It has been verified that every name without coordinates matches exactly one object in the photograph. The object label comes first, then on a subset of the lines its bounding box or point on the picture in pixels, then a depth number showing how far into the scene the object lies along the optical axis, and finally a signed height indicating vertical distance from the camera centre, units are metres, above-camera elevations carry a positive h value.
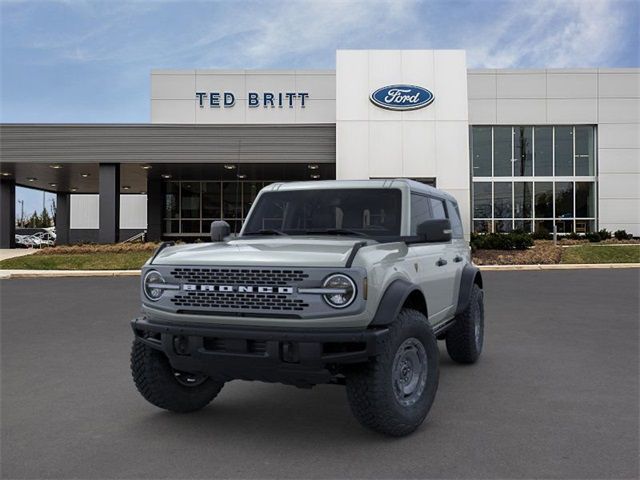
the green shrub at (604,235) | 28.01 +0.60
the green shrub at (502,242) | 24.20 +0.20
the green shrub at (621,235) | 28.73 +0.61
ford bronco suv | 3.79 -0.51
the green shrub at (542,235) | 28.47 +0.57
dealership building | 25.25 +4.85
